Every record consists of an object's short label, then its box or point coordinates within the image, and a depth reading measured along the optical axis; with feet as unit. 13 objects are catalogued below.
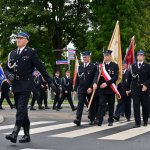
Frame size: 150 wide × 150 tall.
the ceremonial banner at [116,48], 46.59
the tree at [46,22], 130.00
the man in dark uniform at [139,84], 40.57
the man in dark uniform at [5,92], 69.40
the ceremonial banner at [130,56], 52.87
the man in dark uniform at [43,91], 74.09
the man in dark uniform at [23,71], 29.60
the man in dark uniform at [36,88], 69.36
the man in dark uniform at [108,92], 41.52
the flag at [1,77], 62.46
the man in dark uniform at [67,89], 69.56
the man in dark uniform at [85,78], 42.01
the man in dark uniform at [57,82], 72.44
